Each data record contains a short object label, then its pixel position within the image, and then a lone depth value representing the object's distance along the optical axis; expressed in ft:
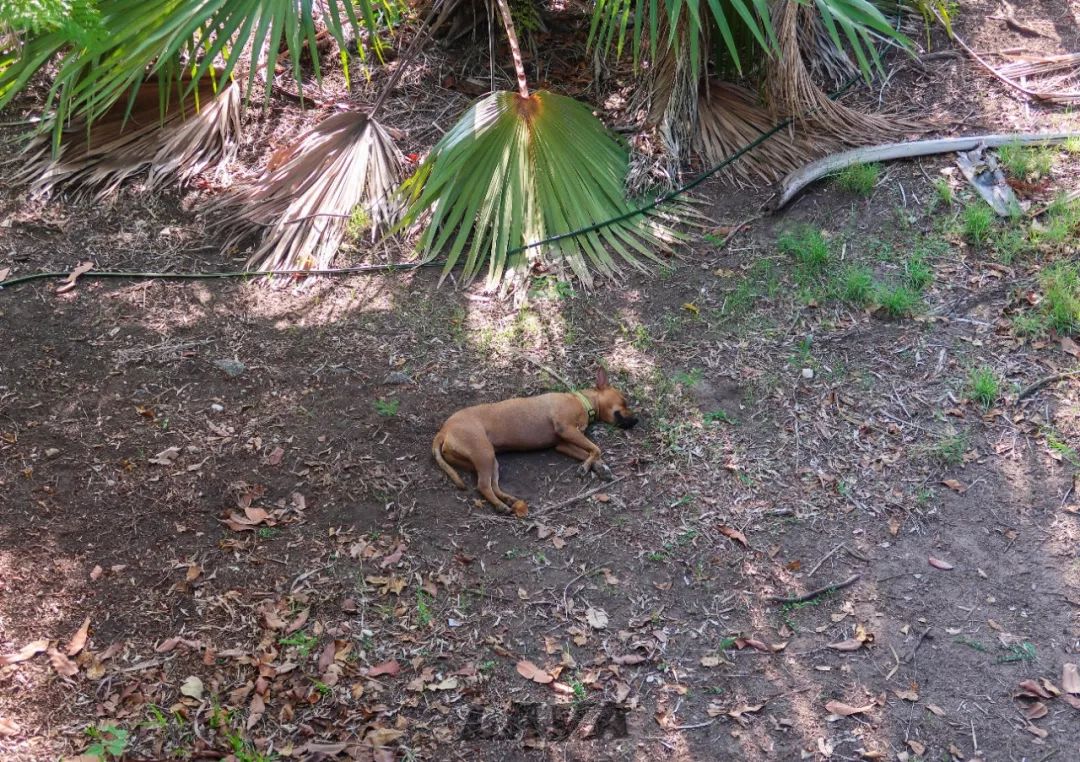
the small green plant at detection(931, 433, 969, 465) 16.35
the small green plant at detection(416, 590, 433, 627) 14.17
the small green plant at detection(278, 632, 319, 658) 13.58
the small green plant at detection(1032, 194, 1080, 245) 19.20
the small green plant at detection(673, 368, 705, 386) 18.11
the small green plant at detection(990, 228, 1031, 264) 19.29
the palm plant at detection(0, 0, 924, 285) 18.43
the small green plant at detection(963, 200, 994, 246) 19.65
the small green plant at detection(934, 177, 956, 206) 20.36
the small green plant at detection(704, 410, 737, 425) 17.41
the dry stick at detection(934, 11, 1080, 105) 22.15
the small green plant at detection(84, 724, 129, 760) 12.06
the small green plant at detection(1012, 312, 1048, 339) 18.07
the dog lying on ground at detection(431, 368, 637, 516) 16.12
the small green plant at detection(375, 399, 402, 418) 17.42
